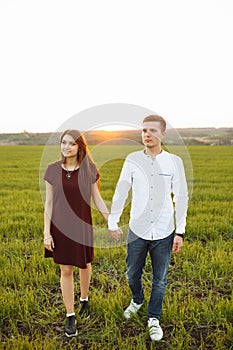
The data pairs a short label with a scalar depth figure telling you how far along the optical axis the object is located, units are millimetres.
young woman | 2807
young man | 2713
